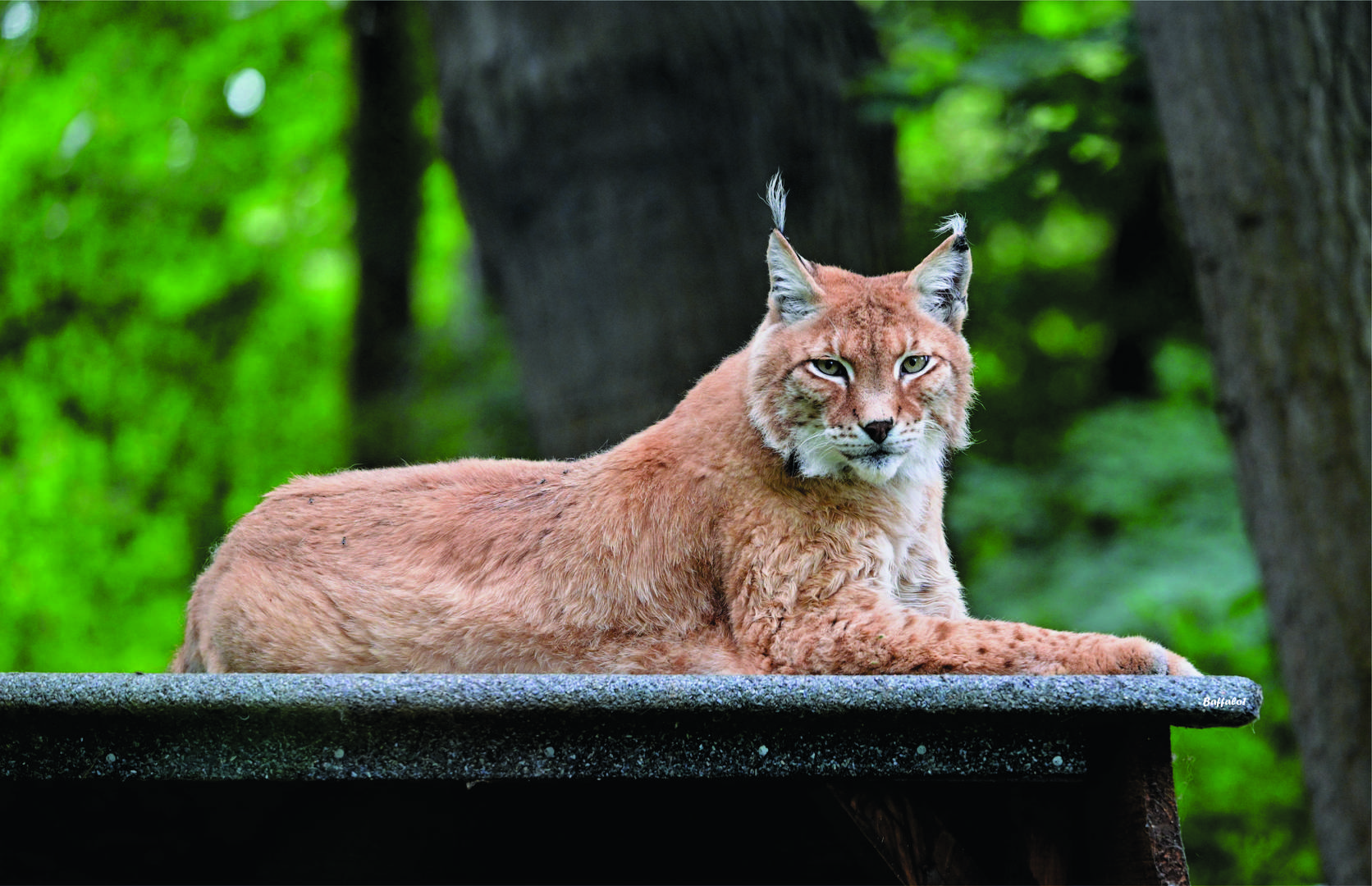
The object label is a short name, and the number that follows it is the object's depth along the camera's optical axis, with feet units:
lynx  20.54
